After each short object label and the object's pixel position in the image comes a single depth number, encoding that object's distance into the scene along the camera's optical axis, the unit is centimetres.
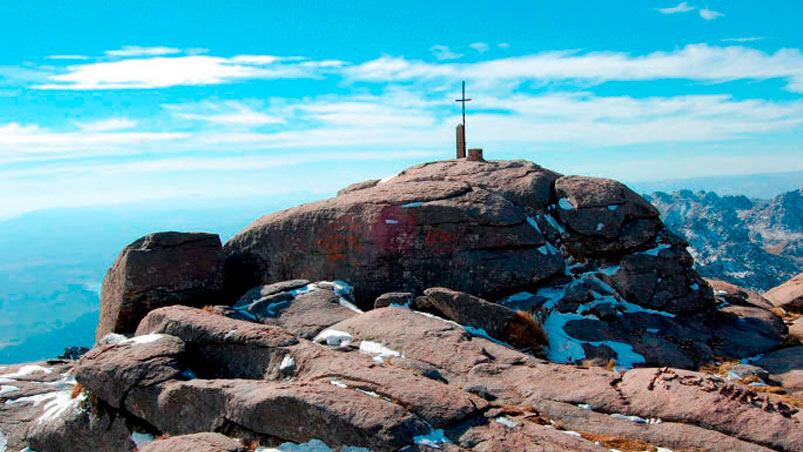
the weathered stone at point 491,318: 2184
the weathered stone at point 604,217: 2797
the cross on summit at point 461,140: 3666
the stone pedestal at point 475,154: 3481
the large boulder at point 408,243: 2680
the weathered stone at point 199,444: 1262
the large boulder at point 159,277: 2497
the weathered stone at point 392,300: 2284
